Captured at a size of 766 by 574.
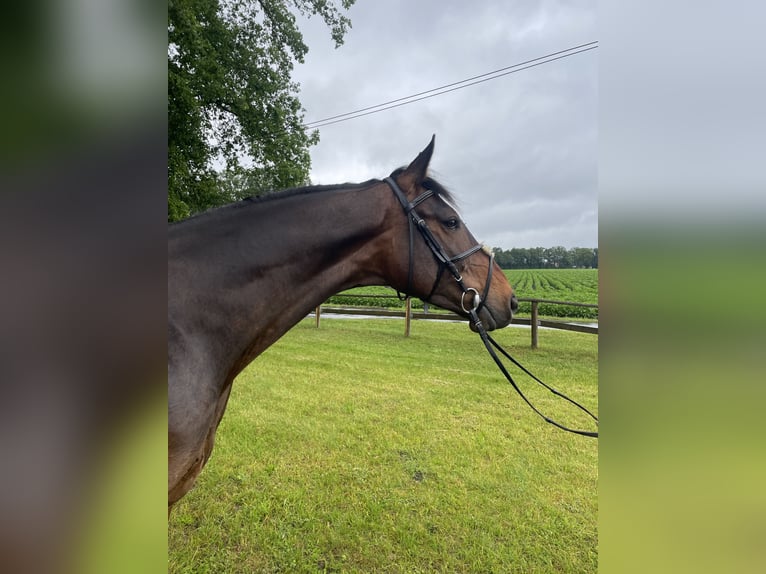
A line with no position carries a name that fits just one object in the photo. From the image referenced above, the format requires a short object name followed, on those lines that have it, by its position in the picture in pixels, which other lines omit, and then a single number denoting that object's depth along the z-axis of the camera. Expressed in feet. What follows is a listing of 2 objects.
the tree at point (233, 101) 20.48
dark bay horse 4.44
